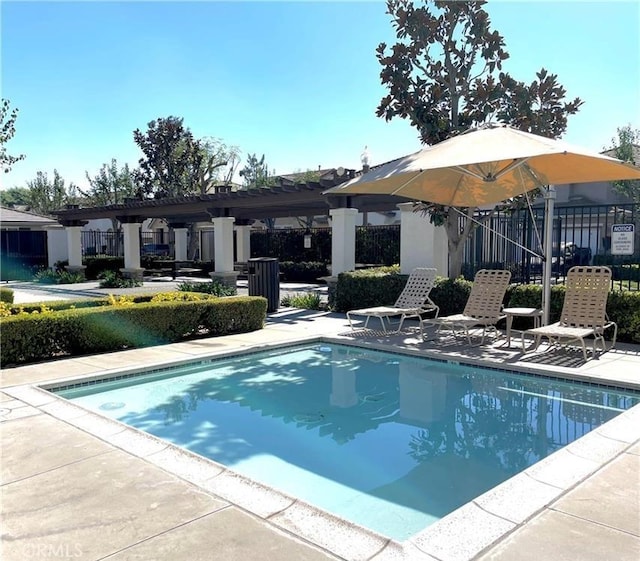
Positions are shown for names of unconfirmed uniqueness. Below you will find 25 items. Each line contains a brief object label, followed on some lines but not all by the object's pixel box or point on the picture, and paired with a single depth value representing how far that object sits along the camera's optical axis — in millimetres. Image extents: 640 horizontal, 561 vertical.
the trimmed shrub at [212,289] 14273
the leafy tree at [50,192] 45875
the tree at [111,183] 41250
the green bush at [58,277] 23531
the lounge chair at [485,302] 8609
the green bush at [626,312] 8289
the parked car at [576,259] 14308
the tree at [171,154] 35312
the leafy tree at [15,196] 72138
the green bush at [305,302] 13508
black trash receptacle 12375
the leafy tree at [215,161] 37094
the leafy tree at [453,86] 10914
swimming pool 3957
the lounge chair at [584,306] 7625
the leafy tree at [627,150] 18766
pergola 13586
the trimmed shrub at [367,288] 11984
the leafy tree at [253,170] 48250
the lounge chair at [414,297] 9508
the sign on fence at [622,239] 8508
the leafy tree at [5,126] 17172
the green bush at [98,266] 25453
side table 8062
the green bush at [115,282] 21531
